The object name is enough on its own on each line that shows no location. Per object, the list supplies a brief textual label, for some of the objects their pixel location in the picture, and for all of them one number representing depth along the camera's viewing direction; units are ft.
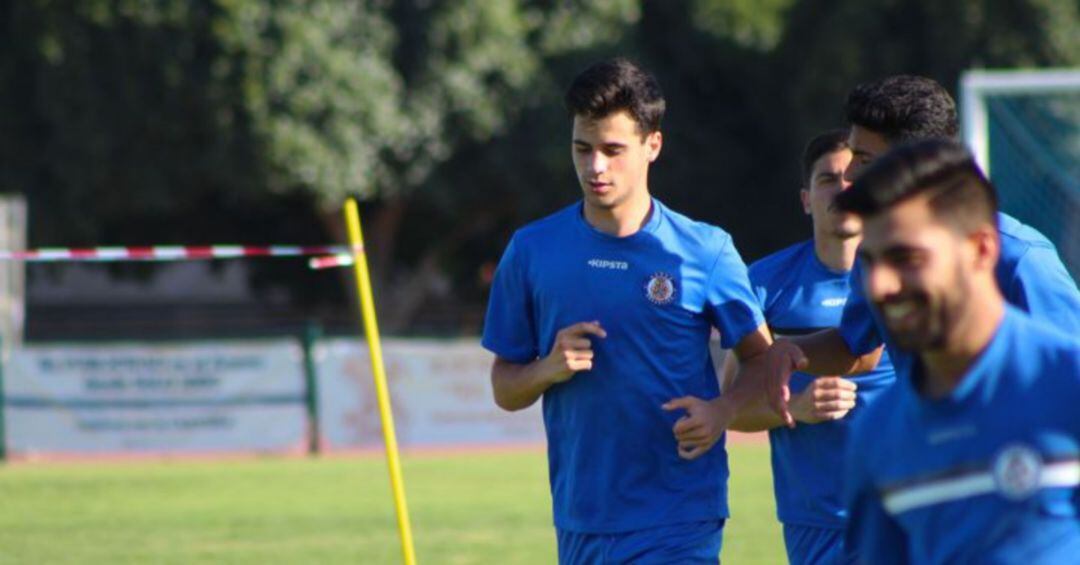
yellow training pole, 52.08
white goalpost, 127.85
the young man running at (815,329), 44.83
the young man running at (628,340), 39.55
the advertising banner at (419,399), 163.43
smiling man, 23.26
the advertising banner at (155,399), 159.33
